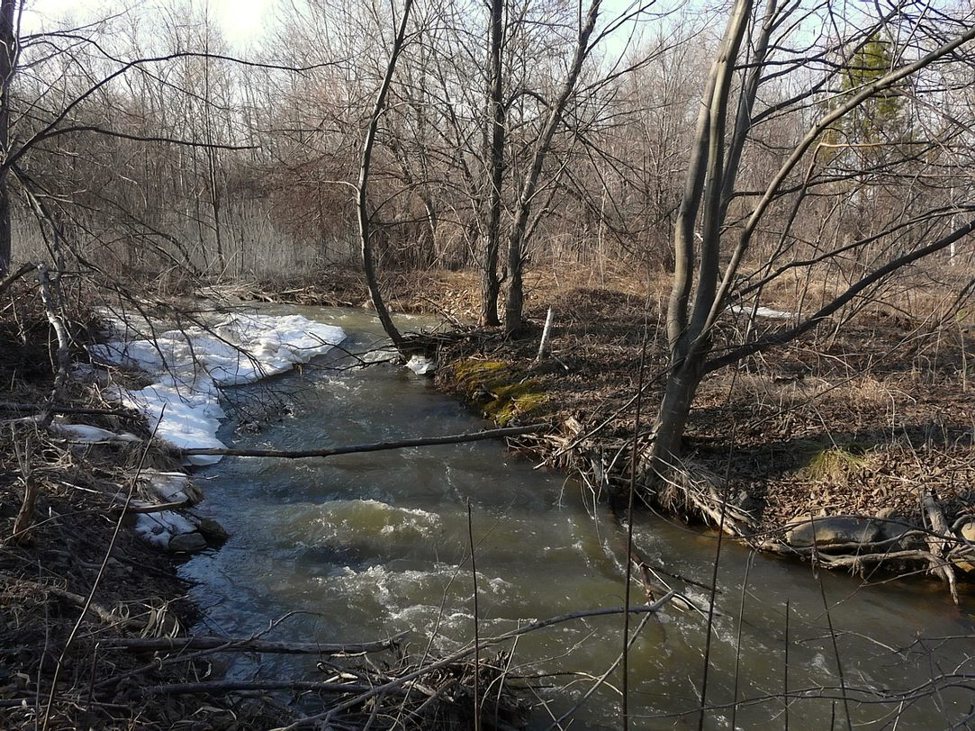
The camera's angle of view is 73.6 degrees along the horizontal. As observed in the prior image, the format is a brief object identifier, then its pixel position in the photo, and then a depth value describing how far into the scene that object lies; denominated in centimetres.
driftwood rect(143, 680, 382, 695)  323
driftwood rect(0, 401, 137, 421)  447
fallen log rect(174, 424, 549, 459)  543
